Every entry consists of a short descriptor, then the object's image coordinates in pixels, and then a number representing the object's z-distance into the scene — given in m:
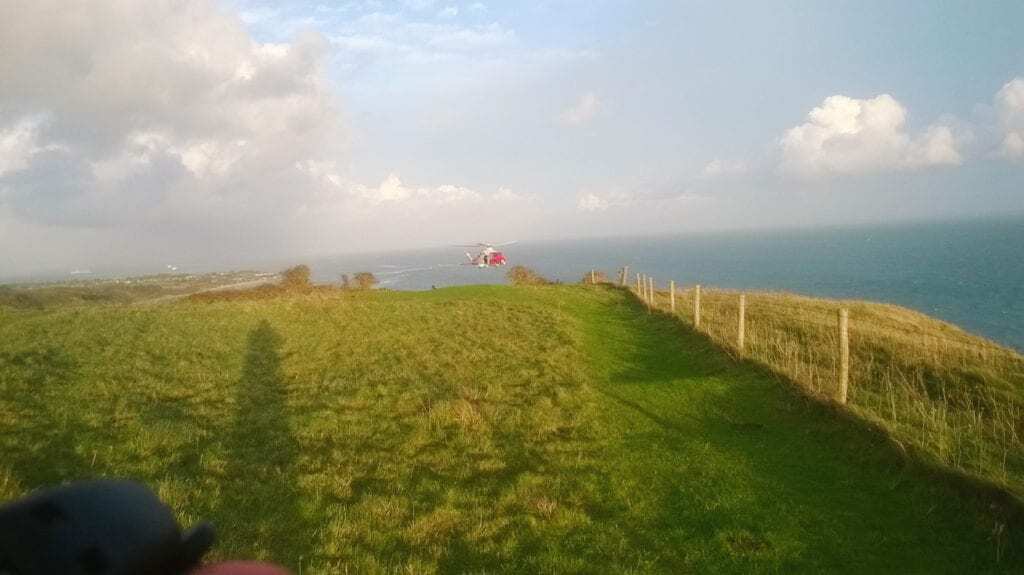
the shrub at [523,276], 58.93
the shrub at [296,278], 55.24
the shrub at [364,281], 61.02
